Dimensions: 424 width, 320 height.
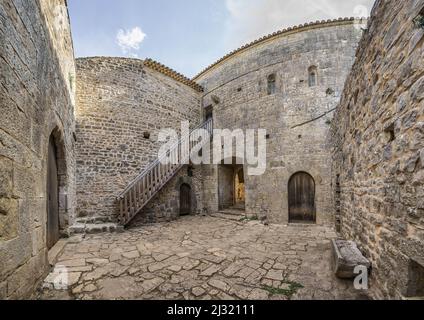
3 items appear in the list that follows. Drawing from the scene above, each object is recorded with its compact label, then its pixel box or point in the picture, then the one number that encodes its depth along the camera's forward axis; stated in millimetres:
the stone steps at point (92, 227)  5435
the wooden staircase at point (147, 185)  6453
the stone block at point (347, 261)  2677
